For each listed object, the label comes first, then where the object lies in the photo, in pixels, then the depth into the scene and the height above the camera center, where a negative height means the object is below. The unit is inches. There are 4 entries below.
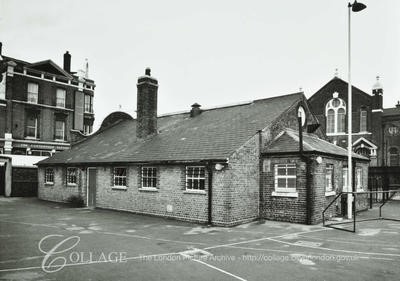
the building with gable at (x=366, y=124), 1386.6 +149.3
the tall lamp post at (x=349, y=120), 600.7 +70.8
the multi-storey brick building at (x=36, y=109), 1321.4 +201.1
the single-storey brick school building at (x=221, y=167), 568.7 -20.5
